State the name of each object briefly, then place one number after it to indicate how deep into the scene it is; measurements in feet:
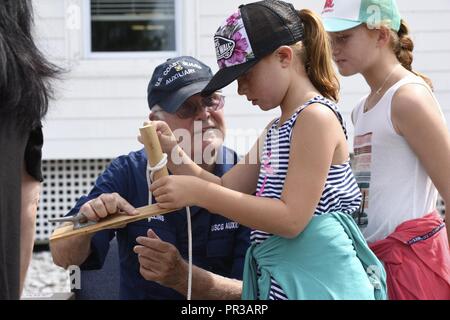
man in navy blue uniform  8.98
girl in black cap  6.52
